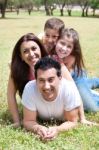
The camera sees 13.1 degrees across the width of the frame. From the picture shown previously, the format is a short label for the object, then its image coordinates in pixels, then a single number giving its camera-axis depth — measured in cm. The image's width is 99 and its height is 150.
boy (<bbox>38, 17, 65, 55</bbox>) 579
